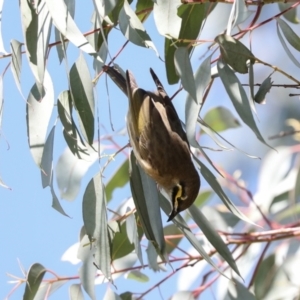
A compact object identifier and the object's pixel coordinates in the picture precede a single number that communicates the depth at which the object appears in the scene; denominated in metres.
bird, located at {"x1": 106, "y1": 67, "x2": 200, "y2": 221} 5.02
